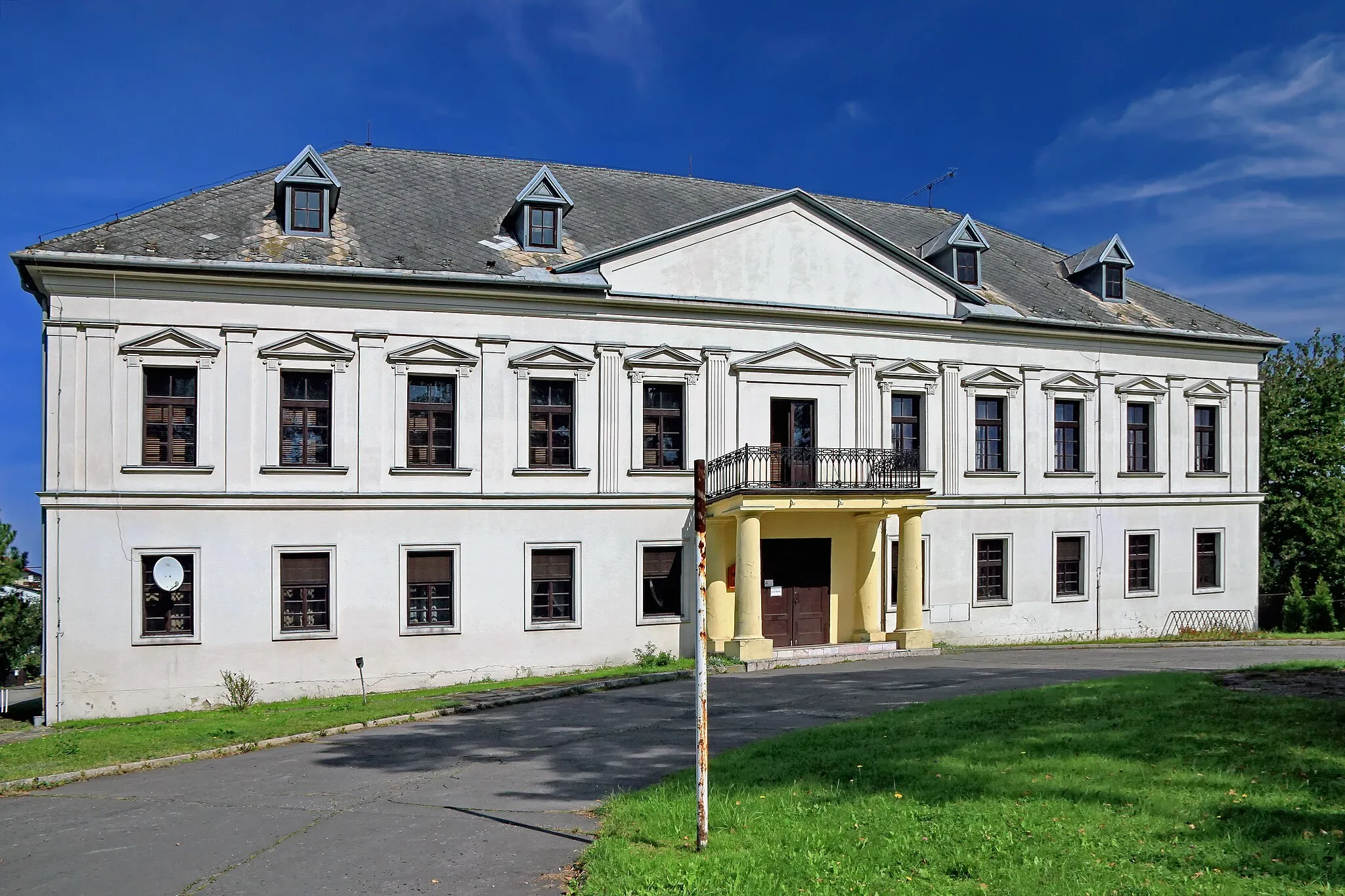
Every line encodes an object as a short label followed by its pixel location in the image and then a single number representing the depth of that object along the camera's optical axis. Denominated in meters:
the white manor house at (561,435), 19.50
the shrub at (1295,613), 30.28
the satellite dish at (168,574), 19.17
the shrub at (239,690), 19.16
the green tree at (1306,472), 34.69
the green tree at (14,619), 38.78
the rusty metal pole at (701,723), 7.71
